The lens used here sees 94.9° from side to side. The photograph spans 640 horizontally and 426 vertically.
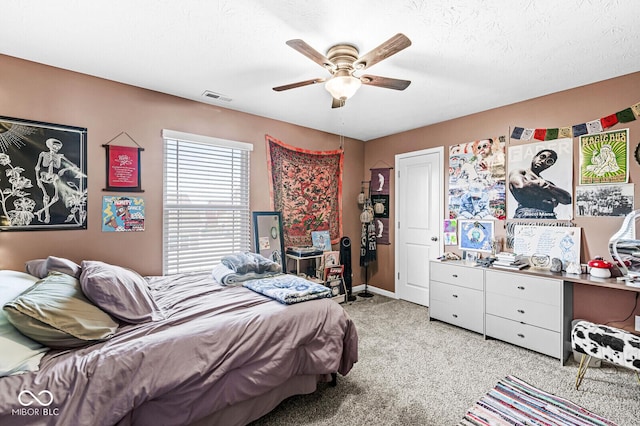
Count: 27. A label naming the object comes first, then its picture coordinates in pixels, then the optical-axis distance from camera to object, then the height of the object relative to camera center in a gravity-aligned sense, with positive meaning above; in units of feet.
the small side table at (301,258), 12.61 -1.99
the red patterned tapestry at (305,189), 12.91 +1.14
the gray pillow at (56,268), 6.60 -1.26
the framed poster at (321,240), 13.82 -1.24
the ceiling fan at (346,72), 6.66 +3.43
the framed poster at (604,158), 8.54 +1.71
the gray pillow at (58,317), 4.54 -1.70
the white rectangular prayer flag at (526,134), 10.23 +2.79
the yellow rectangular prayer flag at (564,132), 9.45 +2.66
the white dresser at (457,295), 10.32 -3.01
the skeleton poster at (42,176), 7.61 +1.02
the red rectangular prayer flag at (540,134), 9.91 +2.74
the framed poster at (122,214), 8.93 -0.02
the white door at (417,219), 13.21 -0.23
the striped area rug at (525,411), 6.08 -4.28
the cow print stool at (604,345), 6.50 -3.03
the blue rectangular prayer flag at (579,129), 9.15 +2.67
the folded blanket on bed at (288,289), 6.99 -1.97
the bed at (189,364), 4.14 -2.54
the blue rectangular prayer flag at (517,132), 10.45 +2.94
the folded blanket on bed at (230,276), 8.54 -1.90
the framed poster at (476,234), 11.38 -0.81
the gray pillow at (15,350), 4.08 -2.03
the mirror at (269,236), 11.90 -0.91
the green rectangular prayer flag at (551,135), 9.70 +2.65
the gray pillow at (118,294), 5.66 -1.62
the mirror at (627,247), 8.04 -0.89
